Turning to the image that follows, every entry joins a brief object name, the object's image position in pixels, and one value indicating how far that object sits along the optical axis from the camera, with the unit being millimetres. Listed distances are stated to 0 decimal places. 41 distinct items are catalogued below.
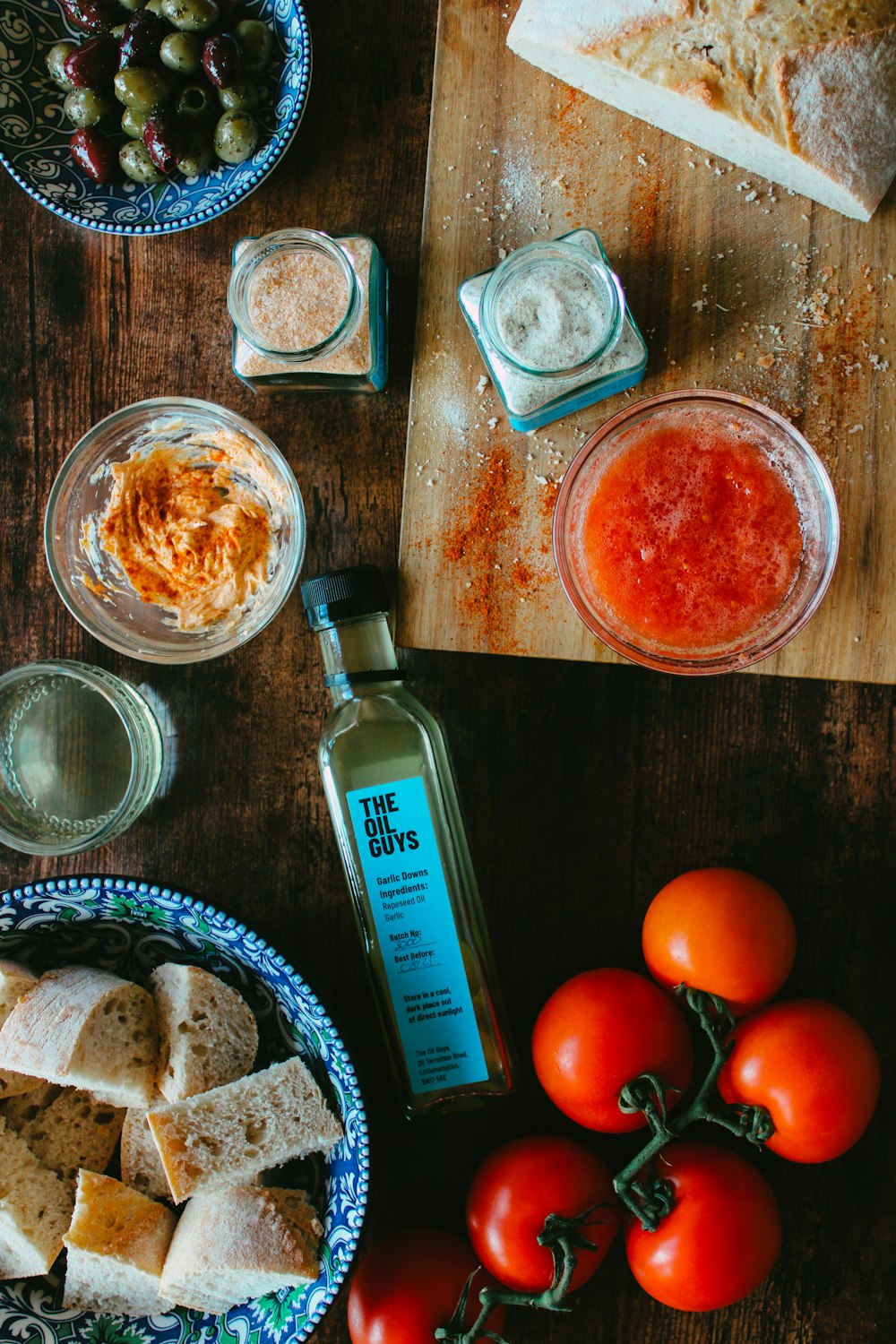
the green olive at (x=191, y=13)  741
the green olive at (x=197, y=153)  757
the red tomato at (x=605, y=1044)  713
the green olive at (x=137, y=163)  755
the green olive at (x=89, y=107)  754
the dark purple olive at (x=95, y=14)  753
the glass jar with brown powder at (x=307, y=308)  725
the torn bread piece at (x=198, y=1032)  725
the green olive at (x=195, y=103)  749
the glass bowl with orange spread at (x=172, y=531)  753
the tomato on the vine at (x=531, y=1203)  714
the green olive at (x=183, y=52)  744
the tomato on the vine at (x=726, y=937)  711
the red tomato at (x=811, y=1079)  702
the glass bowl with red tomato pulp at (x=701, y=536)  718
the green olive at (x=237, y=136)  747
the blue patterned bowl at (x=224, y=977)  707
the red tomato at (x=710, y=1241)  703
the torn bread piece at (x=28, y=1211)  719
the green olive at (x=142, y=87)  744
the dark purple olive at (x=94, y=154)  757
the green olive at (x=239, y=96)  746
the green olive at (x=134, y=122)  751
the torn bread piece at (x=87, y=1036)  703
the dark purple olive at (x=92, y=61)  749
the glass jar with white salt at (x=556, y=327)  710
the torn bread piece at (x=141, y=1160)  738
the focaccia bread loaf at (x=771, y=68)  702
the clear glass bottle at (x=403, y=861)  723
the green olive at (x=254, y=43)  751
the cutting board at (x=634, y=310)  732
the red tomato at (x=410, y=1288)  713
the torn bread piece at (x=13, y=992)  719
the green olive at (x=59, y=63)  759
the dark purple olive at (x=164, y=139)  744
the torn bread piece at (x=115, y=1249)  714
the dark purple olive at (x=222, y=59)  737
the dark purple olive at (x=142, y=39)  745
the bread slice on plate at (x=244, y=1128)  706
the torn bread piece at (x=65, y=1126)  740
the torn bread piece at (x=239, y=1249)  693
